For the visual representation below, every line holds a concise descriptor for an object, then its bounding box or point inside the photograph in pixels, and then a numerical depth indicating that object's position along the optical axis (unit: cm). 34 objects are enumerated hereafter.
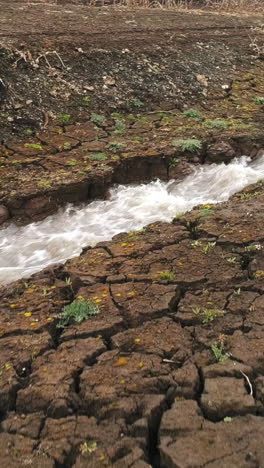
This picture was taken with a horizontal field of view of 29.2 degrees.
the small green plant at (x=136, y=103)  820
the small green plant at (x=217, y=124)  776
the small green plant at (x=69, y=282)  437
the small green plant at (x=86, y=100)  793
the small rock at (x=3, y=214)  588
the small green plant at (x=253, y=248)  450
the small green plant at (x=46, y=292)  427
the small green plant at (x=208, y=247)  463
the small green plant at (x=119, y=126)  753
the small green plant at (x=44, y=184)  615
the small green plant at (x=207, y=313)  367
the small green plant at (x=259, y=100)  884
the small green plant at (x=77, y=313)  384
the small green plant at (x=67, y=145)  704
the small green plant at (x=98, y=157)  678
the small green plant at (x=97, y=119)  767
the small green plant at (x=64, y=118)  758
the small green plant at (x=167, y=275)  424
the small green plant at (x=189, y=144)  711
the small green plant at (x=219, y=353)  327
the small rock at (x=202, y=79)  903
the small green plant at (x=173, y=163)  699
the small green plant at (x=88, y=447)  270
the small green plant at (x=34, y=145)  697
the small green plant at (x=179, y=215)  548
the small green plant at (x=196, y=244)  476
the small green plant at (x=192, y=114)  818
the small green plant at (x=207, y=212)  541
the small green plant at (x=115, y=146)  700
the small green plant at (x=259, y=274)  414
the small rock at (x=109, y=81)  836
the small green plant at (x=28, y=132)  720
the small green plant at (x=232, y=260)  442
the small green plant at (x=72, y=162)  667
